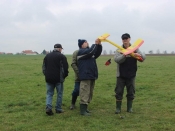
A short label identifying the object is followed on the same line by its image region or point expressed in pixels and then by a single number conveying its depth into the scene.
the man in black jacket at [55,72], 7.54
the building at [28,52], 162.06
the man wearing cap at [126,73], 7.39
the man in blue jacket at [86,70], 7.37
